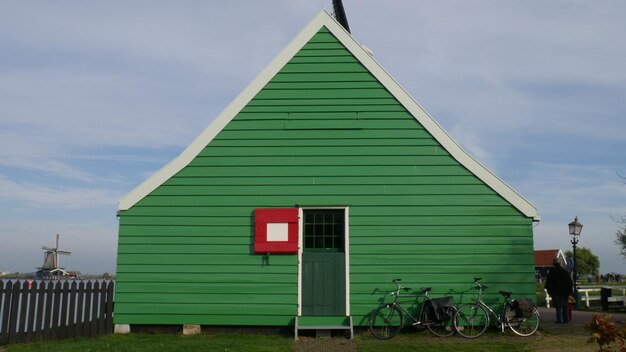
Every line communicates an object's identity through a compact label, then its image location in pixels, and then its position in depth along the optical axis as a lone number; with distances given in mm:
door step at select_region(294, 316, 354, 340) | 11477
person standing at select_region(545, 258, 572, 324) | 14102
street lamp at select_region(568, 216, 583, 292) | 21281
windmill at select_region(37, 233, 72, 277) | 65812
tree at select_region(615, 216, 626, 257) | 31102
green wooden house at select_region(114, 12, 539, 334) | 11930
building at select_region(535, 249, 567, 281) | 58500
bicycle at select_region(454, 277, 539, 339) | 11555
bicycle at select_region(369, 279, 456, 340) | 11445
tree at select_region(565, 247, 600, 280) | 79812
